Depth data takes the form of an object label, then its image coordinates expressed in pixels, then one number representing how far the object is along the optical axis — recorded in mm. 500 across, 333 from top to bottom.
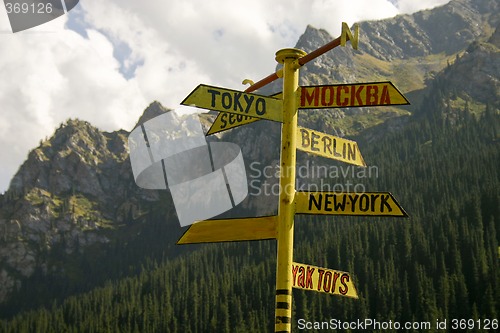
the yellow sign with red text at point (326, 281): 7828
